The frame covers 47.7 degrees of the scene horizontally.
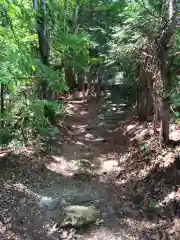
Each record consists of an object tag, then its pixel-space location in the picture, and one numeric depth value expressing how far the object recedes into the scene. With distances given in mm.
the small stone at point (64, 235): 4029
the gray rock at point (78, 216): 4212
